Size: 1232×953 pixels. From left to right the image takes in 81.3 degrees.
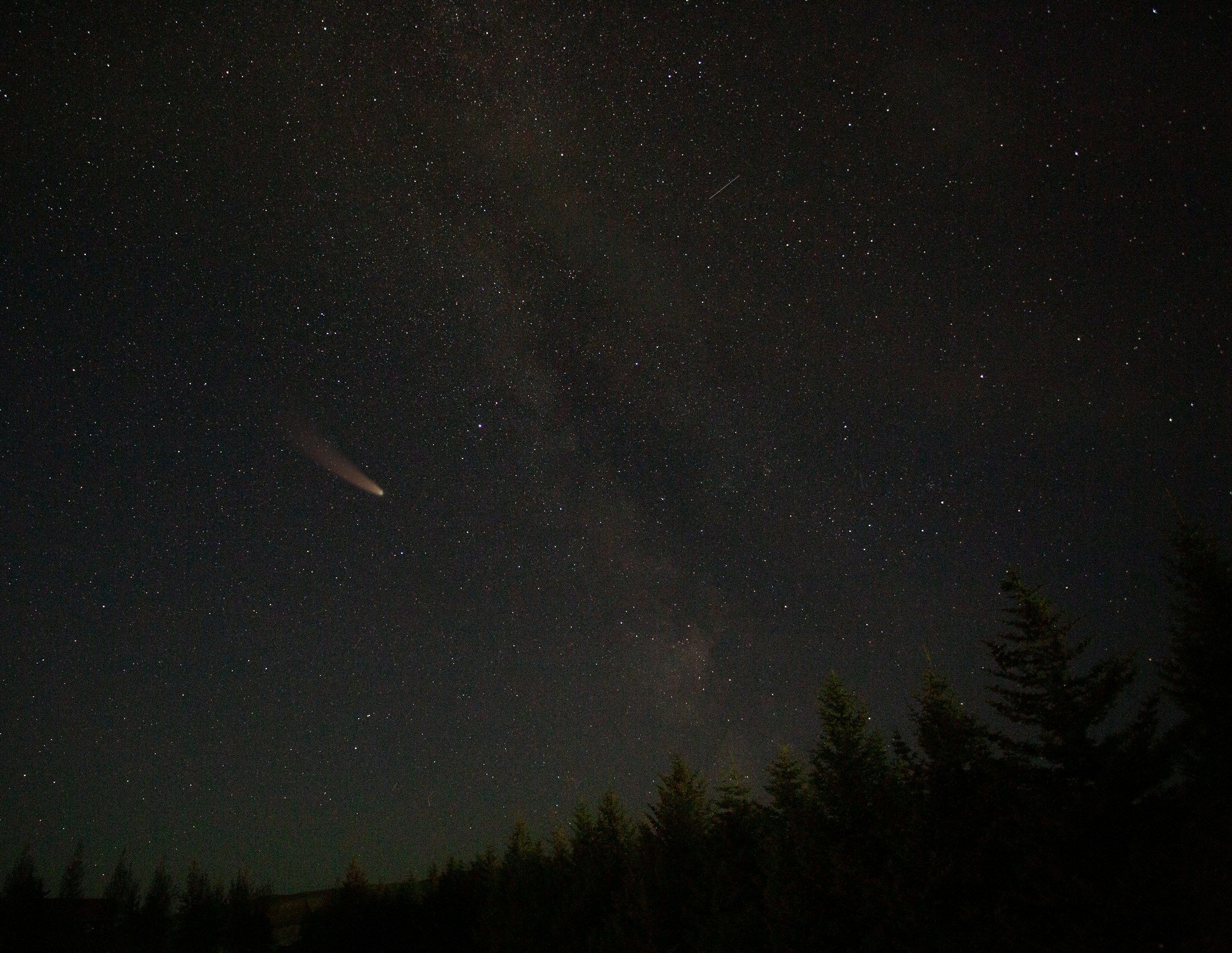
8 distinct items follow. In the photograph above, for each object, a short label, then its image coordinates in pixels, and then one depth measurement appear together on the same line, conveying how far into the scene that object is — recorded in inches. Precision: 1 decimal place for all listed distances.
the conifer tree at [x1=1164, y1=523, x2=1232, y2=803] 574.2
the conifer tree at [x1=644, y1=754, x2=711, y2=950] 923.4
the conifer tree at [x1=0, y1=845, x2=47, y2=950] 2165.4
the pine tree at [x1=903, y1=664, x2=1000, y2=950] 553.6
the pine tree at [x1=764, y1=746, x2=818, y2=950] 680.4
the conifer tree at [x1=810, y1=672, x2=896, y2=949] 625.9
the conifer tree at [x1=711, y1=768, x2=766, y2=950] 816.3
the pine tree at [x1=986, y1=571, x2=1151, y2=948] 463.5
